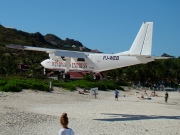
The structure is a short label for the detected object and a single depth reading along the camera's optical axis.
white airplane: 38.82
